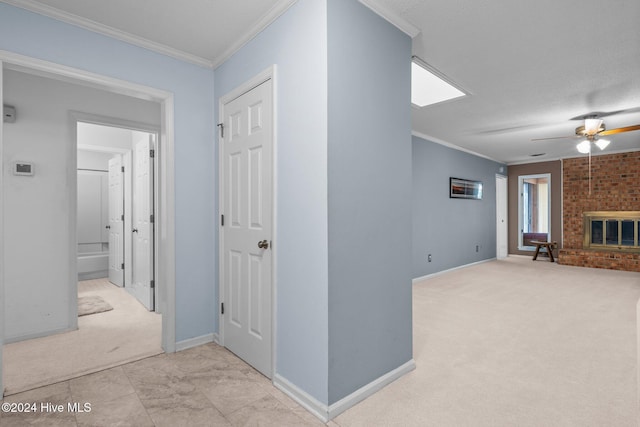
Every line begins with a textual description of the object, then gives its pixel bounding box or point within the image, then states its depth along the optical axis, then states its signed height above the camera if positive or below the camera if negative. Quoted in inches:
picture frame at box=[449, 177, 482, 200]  240.1 +17.8
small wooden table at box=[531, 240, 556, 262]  289.9 -32.8
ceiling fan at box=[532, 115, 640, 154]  166.1 +41.6
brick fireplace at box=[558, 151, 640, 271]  254.7 +12.5
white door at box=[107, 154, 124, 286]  183.8 -5.8
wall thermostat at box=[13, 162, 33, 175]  114.5 +16.0
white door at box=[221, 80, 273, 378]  87.8 -4.1
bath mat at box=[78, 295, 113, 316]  143.2 -44.1
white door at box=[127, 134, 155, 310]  145.5 -6.2
